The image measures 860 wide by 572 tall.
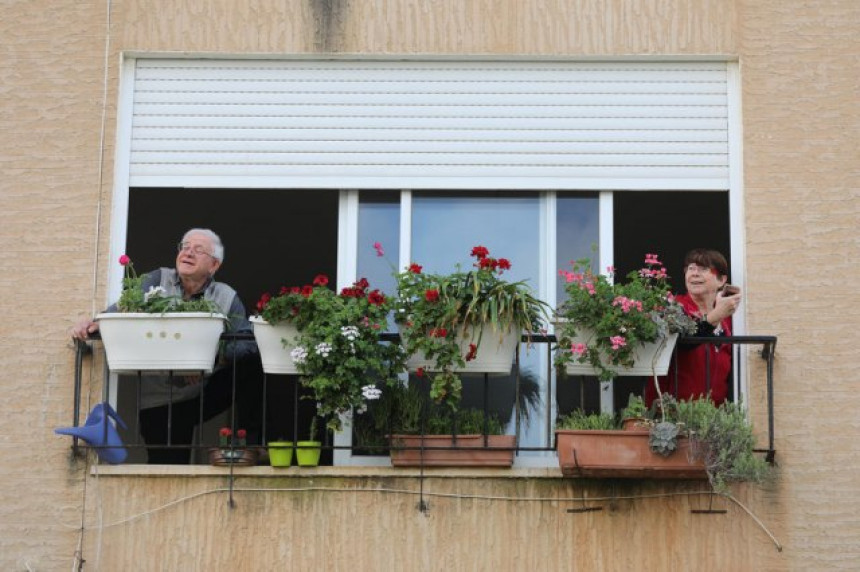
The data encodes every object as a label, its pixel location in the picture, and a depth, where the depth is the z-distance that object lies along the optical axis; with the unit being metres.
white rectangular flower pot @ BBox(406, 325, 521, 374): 12.49
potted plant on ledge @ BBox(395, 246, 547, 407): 12.35
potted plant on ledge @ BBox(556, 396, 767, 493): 12.01
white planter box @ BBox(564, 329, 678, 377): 12.53
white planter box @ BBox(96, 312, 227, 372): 12.57
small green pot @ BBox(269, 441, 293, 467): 12.68
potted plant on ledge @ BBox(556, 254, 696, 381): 12.29
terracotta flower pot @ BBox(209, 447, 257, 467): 12.74
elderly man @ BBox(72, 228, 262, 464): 13.53
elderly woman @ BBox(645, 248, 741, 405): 12.82
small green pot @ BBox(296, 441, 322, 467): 12.68
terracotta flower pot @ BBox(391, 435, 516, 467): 12.60
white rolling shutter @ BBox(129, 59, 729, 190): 13.65
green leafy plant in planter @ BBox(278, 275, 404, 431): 12.32
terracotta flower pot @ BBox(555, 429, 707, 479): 12.05
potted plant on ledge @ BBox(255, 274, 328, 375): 12.41
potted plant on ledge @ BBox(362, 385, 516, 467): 12.61
